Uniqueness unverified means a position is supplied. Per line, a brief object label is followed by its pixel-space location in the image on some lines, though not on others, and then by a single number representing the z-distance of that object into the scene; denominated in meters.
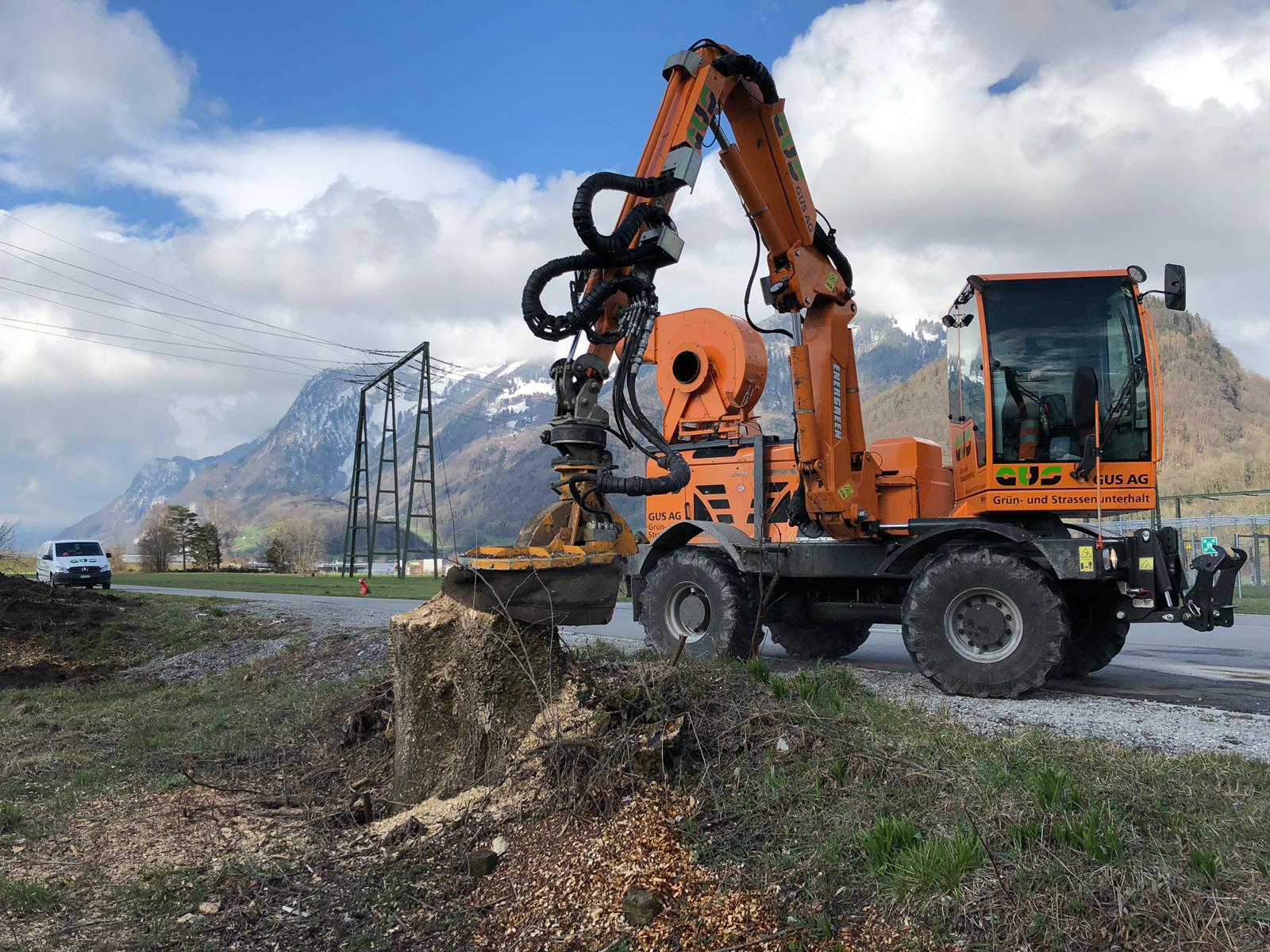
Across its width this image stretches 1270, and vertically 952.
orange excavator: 5.35
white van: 28.11
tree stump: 5.00
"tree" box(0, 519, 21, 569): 44.15
